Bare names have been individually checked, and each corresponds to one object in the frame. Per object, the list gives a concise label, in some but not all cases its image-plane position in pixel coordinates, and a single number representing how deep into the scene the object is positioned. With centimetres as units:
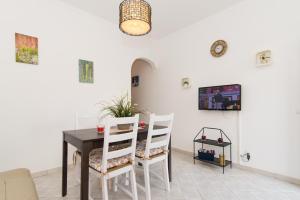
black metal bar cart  267
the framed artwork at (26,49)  233
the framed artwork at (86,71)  297
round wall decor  300
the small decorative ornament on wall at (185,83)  358
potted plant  205
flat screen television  269
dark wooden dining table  153
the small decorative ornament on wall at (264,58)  245
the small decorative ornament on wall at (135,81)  501
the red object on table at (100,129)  193
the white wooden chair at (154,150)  185
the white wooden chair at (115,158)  154
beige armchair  104
